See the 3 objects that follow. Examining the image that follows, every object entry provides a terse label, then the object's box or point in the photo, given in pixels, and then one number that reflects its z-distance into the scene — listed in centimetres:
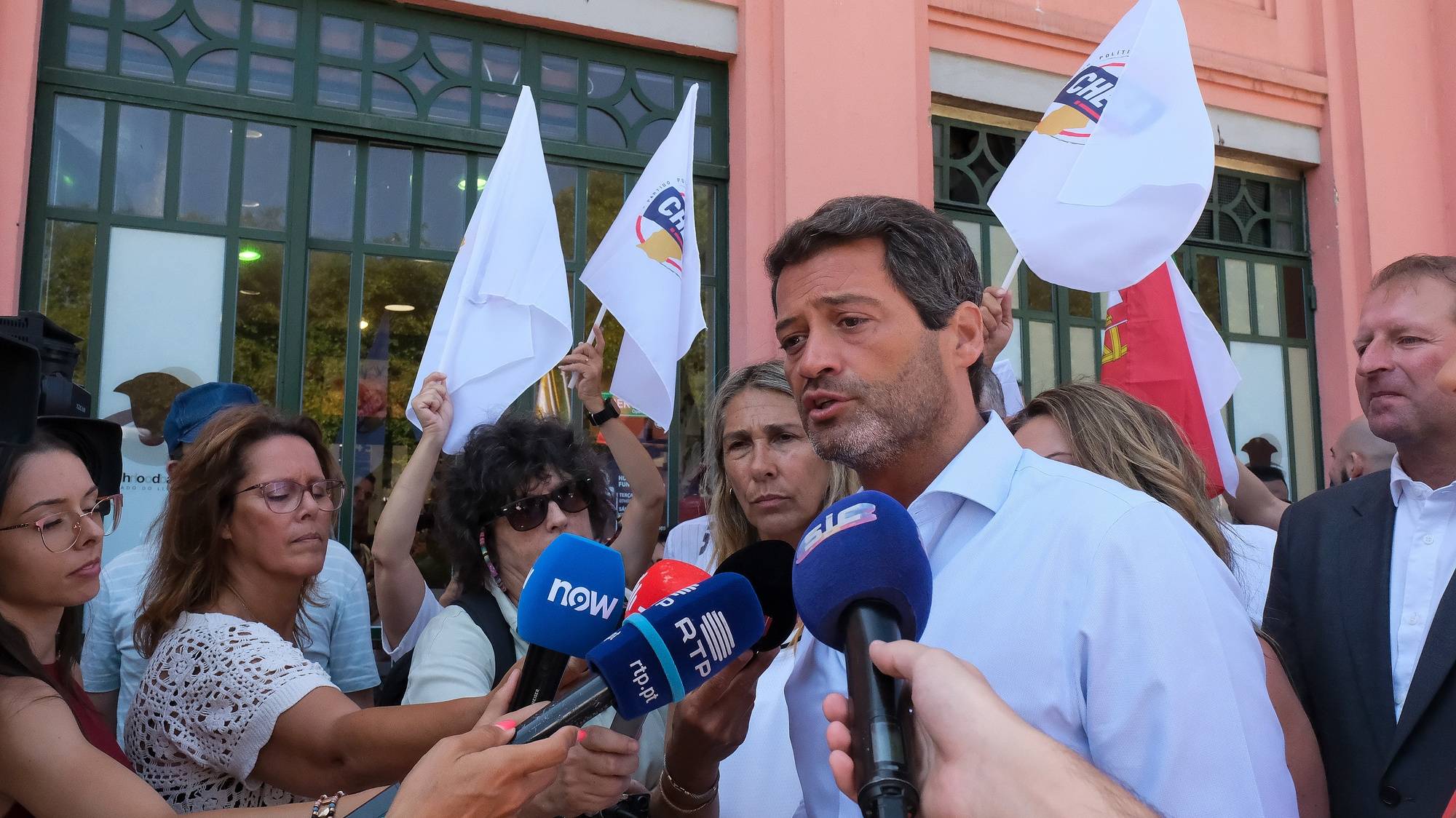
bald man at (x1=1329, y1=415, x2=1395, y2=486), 429
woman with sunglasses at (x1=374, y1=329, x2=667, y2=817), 197
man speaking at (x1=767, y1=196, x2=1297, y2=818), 140
